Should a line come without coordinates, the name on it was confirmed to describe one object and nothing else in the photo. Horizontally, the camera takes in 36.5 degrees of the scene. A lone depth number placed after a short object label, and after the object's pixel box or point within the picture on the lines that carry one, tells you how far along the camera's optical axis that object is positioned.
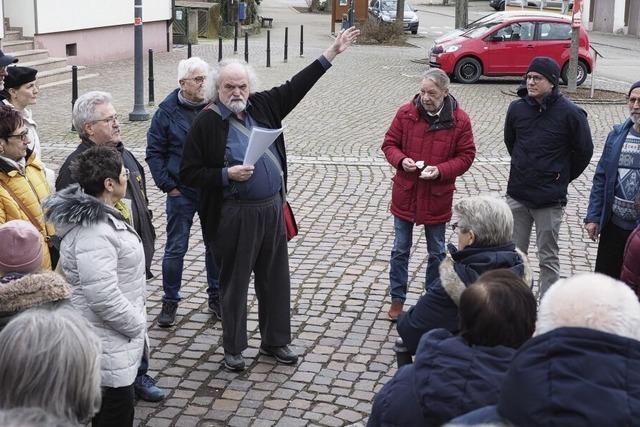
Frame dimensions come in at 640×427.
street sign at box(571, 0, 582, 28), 19.36
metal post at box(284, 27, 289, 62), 26.29
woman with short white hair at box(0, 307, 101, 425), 2.60
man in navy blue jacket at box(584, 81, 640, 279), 6.00
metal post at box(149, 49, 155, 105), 17.23
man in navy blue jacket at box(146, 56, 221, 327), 6.48
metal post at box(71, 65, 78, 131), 15.12
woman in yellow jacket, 5.02
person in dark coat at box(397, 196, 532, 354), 4.27
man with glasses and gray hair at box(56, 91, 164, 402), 5.27
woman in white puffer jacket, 4.37
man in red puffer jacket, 6.58
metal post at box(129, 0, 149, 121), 15.65
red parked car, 22.56
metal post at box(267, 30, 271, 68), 24.42
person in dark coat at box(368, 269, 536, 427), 2.99
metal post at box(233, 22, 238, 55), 28.53
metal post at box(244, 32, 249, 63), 25.30
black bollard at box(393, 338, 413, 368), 4.68
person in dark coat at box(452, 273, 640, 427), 2.47
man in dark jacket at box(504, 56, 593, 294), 6.55
